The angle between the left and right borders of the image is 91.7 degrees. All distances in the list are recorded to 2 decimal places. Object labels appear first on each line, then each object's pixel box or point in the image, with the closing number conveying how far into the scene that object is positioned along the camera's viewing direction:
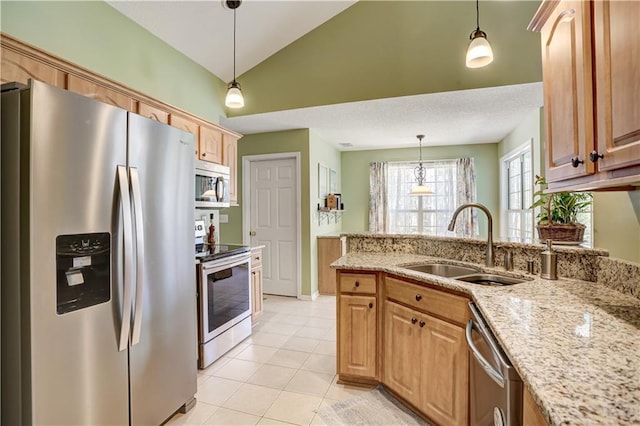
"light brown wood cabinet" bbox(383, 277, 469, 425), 1.61
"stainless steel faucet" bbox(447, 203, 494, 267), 2.00
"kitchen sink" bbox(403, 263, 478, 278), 2.20
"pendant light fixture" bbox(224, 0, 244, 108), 2.83
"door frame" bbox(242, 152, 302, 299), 4.60
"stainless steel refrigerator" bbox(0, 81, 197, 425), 1.22
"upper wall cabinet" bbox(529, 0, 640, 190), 0.90
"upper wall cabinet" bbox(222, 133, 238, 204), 3.51
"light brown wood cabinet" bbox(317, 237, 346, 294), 4.73
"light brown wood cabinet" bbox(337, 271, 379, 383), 2.17
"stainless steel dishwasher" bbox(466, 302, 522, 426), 0.94
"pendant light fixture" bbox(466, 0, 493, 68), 2.05
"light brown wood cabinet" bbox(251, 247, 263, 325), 3.39
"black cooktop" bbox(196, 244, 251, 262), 2.53
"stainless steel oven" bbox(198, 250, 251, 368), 2.52
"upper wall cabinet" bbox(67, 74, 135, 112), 1.99
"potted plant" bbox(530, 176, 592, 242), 1.91
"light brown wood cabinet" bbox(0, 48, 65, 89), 1.66
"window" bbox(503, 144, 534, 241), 4.29
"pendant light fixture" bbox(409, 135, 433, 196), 5.25
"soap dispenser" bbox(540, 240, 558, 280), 1.70
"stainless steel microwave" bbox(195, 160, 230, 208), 2.87
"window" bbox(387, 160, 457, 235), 6.08
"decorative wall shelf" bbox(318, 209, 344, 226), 5.00
